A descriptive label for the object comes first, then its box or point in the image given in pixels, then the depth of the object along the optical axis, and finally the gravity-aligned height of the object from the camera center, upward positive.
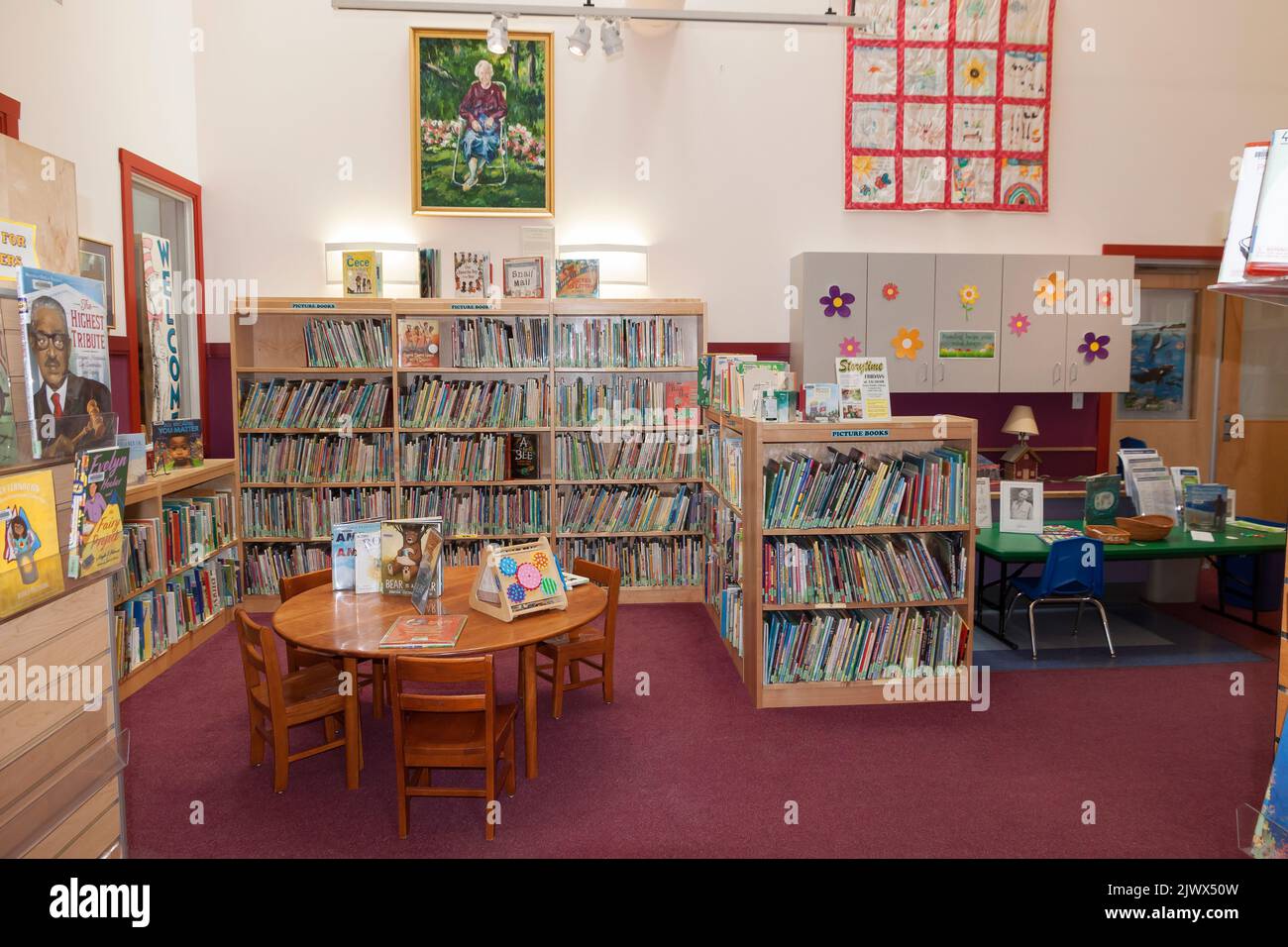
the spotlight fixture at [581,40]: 5.10 +2.18
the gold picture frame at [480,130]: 6.15 +1.99
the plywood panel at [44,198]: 1.84 +0.45
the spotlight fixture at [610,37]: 5.25 +2.25
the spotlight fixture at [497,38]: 4.89 +2.12
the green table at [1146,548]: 4.95 -0.84
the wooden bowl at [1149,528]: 5.27 -0.76
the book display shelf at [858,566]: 4.21 -0.81
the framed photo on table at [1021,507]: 5.39 -0.66
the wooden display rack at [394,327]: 5.84 +0.45
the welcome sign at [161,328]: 5.43 +0.48
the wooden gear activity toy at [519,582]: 3.58 -0.77
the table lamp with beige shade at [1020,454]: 6.39 -0.37
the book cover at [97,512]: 1.80 -0.25
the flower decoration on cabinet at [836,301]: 6.10 +0.73
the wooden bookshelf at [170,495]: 4.61 -0.63
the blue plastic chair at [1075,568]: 4.87 -0.93
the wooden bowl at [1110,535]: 5.20 -0.80
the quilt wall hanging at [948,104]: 6.45 +2.29
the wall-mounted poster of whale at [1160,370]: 6.94 +0.28
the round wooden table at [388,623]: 3.27 -0.91
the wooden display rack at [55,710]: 1.67 -0.64
